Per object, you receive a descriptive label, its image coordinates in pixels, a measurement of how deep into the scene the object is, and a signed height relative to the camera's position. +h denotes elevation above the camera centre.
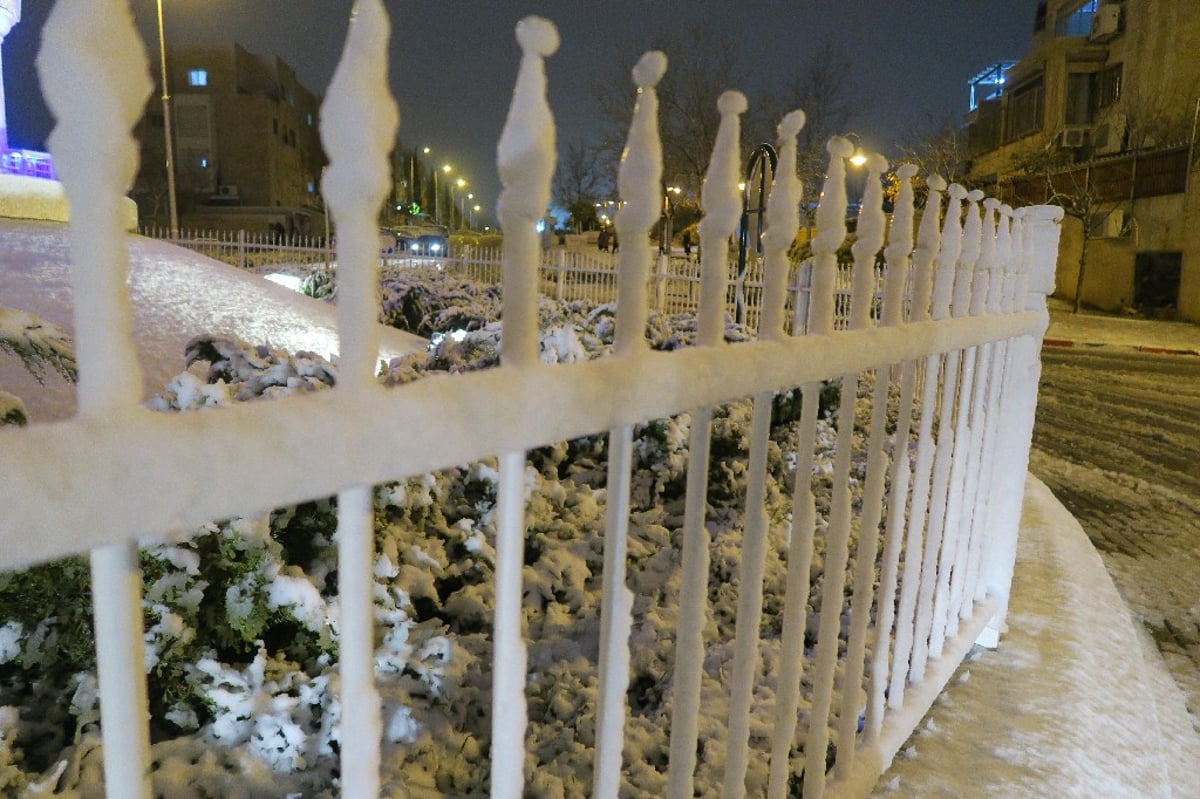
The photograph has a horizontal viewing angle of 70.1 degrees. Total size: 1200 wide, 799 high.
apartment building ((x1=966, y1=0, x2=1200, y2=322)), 26.91 +4.14
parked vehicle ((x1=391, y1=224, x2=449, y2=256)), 31.88 +0.55
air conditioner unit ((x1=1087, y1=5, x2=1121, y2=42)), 31.77 +9.11
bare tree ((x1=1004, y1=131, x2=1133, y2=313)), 29.14 +2.89
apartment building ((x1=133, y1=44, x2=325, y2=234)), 56.31 +7.34
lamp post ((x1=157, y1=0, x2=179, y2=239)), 18.89 +1.84
